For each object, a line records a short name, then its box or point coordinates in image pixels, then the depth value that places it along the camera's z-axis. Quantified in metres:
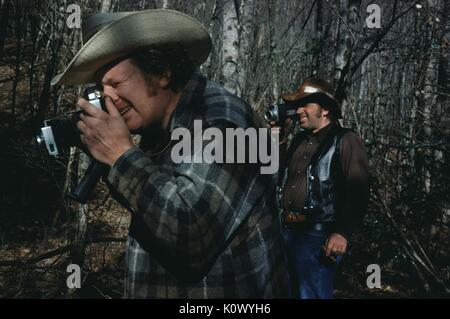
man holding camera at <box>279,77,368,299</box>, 3.47
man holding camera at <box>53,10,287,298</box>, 1.31
